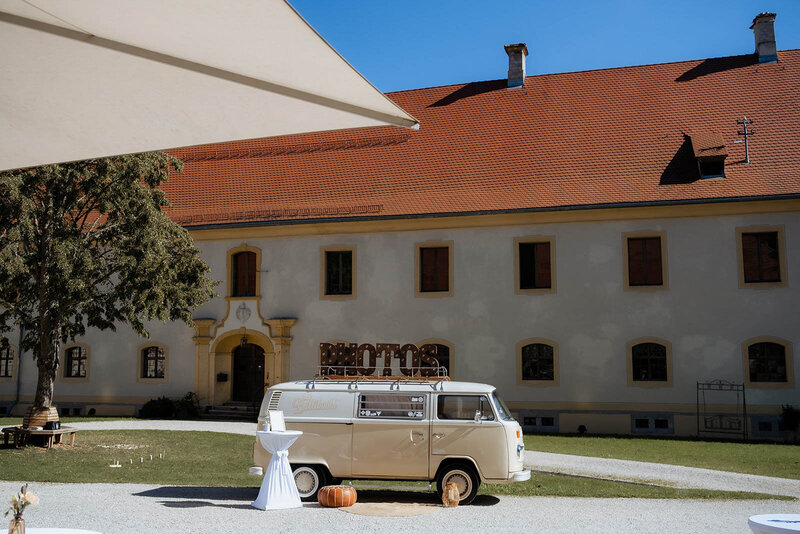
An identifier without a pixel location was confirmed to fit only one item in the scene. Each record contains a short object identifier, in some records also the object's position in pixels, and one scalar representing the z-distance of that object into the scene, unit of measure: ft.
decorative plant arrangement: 14.58
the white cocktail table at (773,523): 19.25
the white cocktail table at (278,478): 36.83
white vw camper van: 39.09
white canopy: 9.90
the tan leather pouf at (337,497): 37.27
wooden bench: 59.26
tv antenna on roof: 82.40
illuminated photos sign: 48.98
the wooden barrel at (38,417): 61.05
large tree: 57.52
